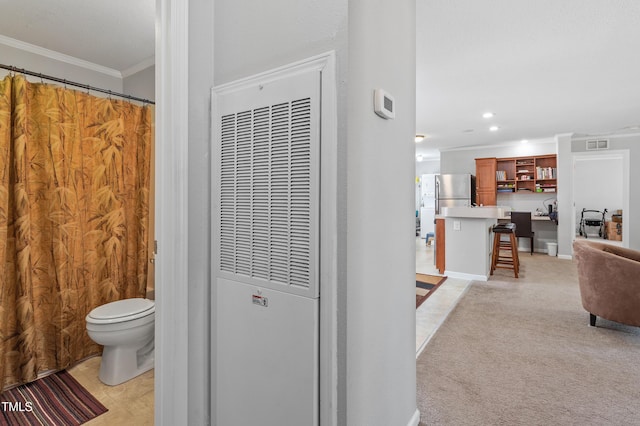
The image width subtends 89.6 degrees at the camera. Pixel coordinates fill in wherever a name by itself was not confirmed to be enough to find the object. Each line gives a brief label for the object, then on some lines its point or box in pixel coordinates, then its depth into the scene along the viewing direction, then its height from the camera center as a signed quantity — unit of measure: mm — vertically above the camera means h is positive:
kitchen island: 4516 -425
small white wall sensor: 1137 +393
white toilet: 1979 -778
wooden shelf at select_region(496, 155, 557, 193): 7027 +850
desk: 7066 -502
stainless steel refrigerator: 7305 +486
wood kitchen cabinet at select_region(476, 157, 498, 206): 7340 +698
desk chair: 6711 -284
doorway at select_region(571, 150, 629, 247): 8430 +411
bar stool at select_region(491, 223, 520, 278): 4676 -539
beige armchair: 2506 -599
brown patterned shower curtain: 2010 -33
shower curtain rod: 1977 +885
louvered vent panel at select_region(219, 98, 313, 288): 1053 +64
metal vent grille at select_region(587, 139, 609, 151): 6262 +1321
